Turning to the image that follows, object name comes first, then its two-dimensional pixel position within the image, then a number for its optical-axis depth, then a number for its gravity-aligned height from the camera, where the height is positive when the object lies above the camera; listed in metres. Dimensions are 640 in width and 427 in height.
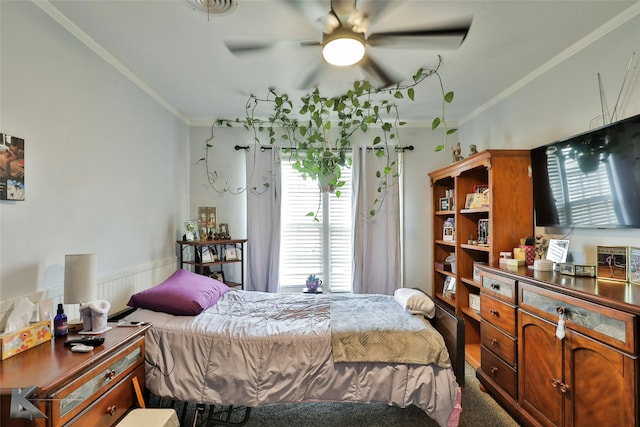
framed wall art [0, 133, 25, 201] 1.55 +0.27
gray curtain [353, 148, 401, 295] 3.87 -0.17
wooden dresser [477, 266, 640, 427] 1.36 -0.71
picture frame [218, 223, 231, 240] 3.77 -0.15
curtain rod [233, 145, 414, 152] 3.90 +0.91
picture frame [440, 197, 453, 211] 3.59 +0.18
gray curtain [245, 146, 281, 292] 3.83 +0.02
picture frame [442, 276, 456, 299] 3.55 -0.81
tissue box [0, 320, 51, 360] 1.37 -0.56
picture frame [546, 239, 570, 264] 2.12 -0.22
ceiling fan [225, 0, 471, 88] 1.54 +1.00
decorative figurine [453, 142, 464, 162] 3.48 +0.75
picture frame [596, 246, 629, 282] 1.76 -0.26
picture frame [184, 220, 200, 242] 3.44 -0.14
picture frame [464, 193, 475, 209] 3.13 +0.19
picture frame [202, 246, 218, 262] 3.46 -0.39
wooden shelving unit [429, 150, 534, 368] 2.53 +0.03
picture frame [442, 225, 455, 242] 3.54 -0.18
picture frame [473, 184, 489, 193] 3.11 +0.31
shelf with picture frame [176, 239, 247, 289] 3.37 -0.42
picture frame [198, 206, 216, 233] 3.69 +0.03
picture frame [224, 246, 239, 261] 3.63 -0.41
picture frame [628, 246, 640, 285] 1.68 -0.26
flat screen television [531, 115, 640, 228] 1.70 +0.25
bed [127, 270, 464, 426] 1.88 -0.90
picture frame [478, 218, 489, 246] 2.92 -0.13
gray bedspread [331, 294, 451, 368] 1.90 -0.77
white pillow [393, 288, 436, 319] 2.28 -0.63
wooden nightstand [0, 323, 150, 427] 1.16 -0.69
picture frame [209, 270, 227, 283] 3.62 -0.66
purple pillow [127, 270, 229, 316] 2.20 -0.57
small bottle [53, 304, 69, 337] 1.65 -0.57
